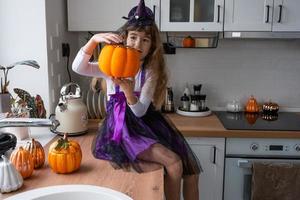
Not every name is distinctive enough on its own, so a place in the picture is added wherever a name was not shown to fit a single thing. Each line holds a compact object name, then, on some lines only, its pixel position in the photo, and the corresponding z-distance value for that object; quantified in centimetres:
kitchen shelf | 232
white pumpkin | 100
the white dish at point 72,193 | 100
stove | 205
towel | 197
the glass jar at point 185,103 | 240
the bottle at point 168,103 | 242
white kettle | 167
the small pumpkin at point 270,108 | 240
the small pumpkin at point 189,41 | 229
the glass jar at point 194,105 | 236
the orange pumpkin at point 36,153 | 120
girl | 131
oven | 201
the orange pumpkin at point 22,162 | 110
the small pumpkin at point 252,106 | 244
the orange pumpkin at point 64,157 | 115
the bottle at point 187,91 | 245
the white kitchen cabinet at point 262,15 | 210
